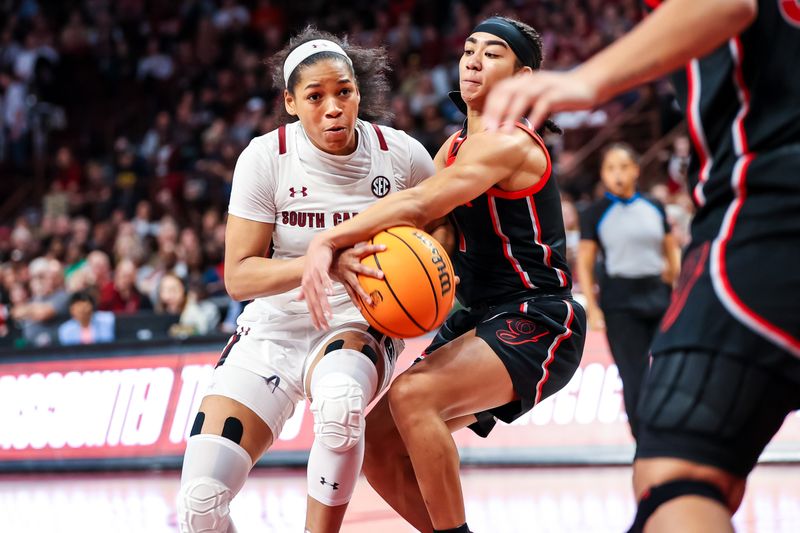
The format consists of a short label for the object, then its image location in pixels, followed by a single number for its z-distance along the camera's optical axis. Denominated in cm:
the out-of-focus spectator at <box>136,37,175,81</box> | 1733
